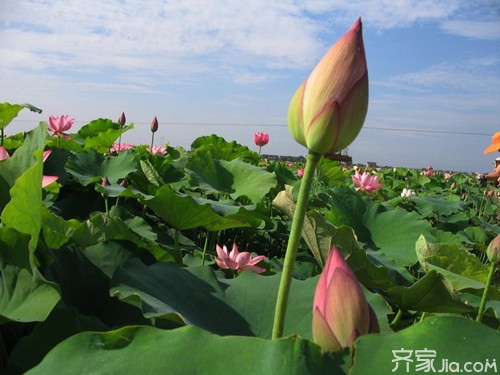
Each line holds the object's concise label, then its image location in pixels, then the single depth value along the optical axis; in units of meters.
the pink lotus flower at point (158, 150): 3.25
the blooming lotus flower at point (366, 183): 2.81
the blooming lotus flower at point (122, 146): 3.58
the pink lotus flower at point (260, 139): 3.91
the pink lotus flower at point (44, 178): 0.80
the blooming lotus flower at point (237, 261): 1.15
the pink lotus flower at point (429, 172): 6.29
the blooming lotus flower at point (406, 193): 3.28
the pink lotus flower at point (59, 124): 2.49
